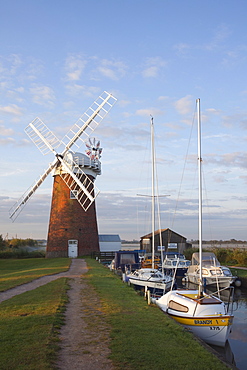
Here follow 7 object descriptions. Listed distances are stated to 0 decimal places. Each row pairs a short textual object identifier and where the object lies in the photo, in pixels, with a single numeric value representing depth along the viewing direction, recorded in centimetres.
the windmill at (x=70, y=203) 4672
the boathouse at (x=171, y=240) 6327
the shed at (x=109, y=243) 6134
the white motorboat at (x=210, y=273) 3045
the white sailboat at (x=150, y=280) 2541
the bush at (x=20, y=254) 5494
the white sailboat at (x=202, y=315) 1470
